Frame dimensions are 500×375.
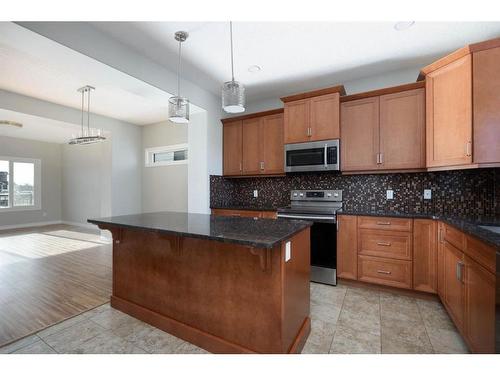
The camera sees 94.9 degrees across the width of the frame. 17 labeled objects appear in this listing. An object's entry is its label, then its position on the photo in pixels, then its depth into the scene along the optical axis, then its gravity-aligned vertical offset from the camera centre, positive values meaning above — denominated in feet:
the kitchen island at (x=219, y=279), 4.66 -2.25
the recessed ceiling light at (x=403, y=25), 6.77 +4.80
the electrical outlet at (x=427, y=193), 9.14 -0.31
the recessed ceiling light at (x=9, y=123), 12.86 +3.61
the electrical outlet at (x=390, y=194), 9.75 -0.35
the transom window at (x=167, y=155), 17.16 +2.43
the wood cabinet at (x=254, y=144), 11.48 +2.19
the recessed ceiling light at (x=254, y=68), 9.30 +4.86
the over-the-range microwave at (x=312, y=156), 9.75 +1.32
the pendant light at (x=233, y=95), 6.00 +2.40
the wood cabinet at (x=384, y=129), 8.64 +2.26
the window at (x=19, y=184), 21.03 +0.21
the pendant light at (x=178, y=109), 6.75 +2.26
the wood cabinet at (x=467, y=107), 6.40 +2.36
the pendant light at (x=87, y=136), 11.65 +2.69
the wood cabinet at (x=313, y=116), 9.74 +3.12
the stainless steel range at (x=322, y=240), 9.06 -2.15
